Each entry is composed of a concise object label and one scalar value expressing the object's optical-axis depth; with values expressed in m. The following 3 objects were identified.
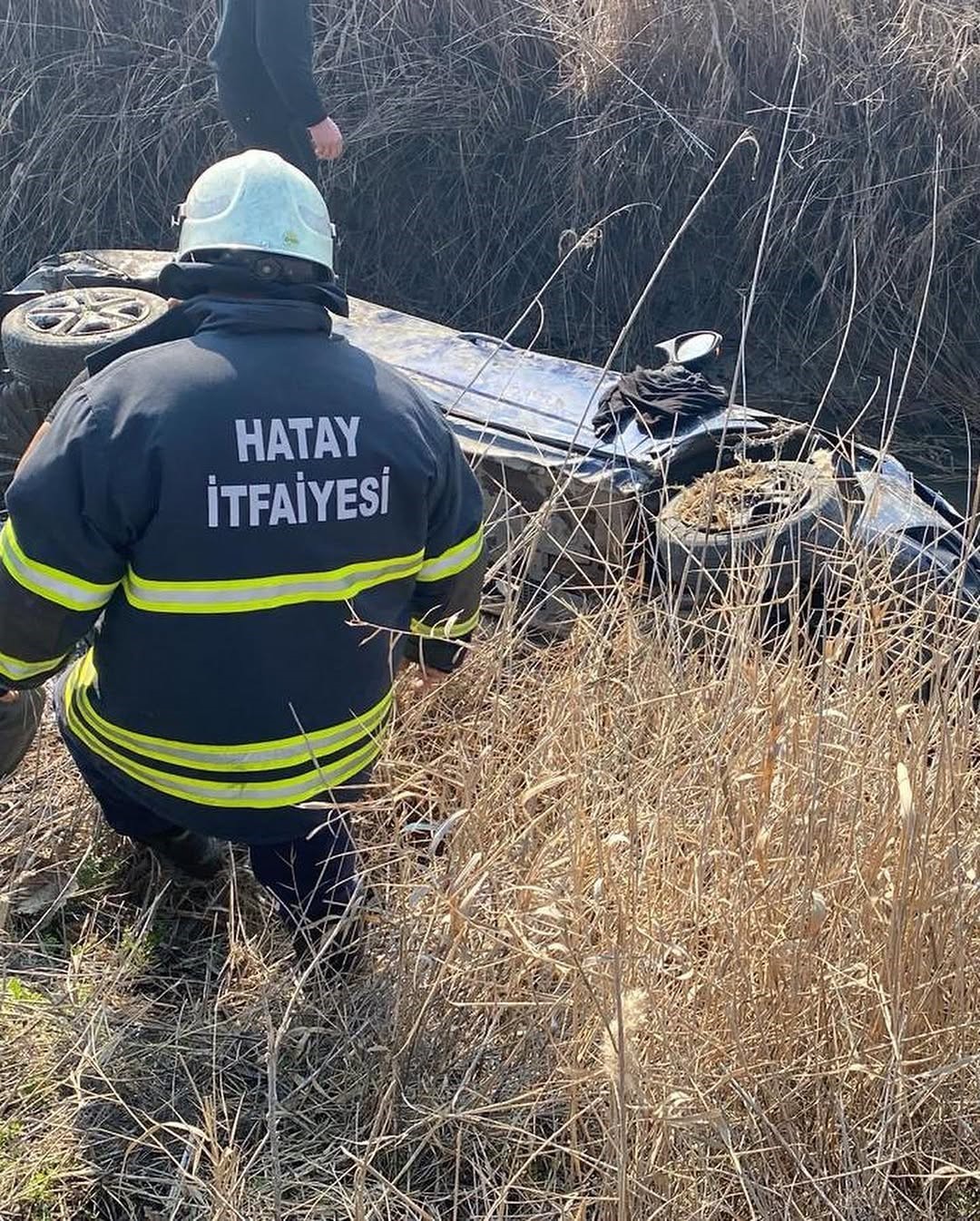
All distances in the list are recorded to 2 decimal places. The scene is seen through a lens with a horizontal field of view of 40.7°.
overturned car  3.36
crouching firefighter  2.32
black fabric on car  3.95
